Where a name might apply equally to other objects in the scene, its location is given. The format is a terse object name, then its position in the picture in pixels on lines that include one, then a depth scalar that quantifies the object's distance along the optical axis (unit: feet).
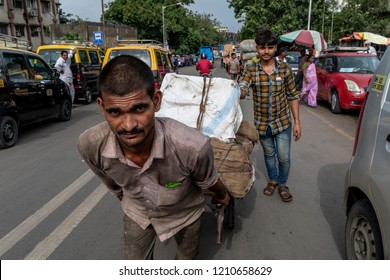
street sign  71.82
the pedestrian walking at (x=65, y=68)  34.53
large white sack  10.80
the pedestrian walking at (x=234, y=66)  64.34
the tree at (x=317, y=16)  96.78
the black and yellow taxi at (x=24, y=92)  21.68
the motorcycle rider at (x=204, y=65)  55.67
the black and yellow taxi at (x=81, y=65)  38.60
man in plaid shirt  11.50
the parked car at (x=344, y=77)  29.32
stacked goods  9.32
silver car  6.60
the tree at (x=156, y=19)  155.02
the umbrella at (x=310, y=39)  50.42
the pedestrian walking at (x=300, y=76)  38.50
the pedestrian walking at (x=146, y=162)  4.85
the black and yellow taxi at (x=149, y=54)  34.93
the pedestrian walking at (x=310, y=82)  35.19
